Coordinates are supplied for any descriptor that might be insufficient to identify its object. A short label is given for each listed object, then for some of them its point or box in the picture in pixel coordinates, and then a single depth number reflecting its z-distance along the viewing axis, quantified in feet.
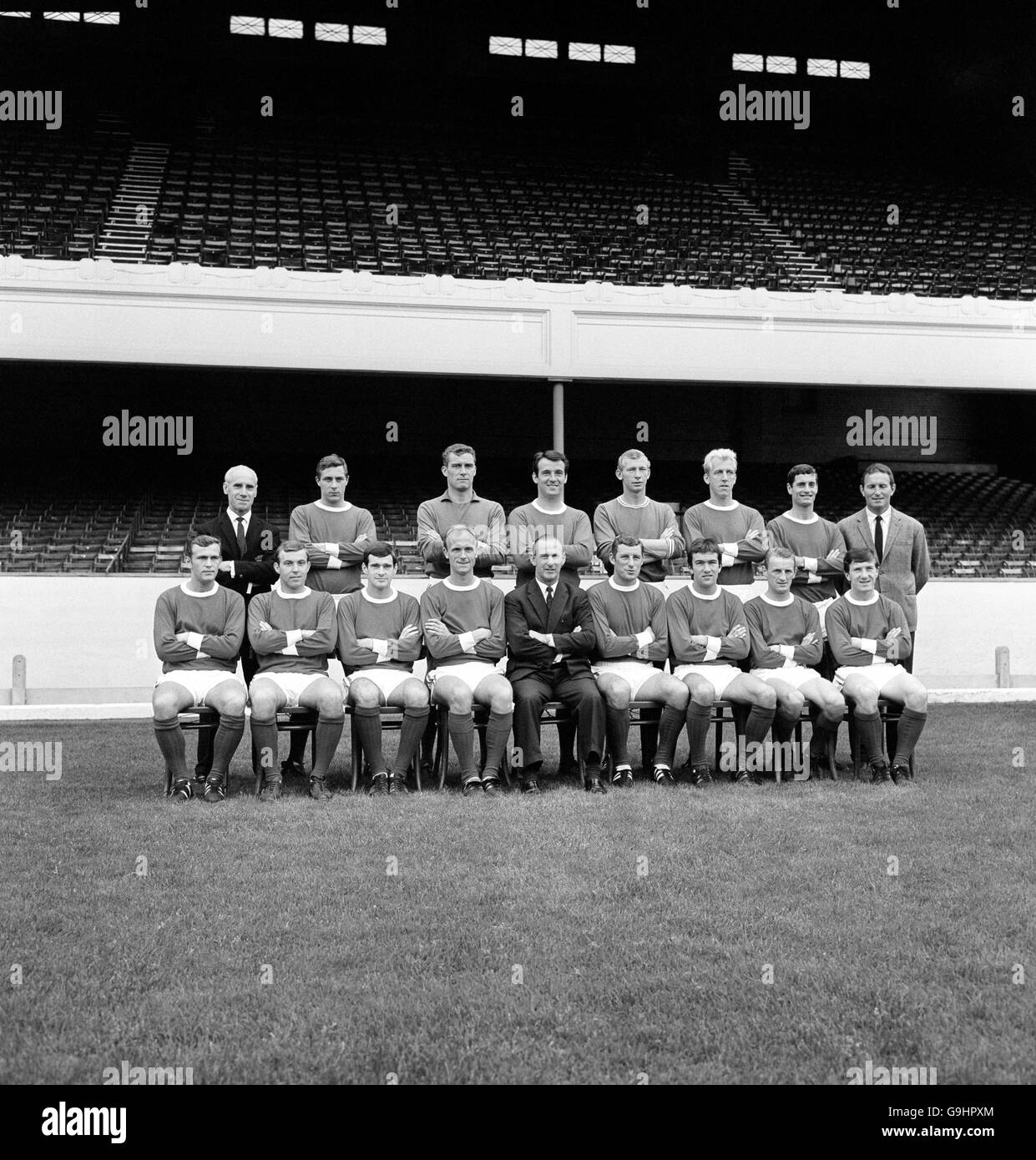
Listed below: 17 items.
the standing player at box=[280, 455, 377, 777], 24.71
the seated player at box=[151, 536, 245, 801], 21.72
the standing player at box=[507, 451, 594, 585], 24.23
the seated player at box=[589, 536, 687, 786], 23.03
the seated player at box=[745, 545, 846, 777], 23.49
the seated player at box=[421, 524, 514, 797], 22.50
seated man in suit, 22.63
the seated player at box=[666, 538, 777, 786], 23.18
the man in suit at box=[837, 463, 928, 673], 26.76
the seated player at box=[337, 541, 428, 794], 22.44
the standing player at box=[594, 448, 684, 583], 25.05
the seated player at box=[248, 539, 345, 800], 21.88
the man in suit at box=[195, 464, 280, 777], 24.70
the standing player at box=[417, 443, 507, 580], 24.41
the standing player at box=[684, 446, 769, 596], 25.13
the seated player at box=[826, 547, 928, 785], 23.27
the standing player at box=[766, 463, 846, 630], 25.58
